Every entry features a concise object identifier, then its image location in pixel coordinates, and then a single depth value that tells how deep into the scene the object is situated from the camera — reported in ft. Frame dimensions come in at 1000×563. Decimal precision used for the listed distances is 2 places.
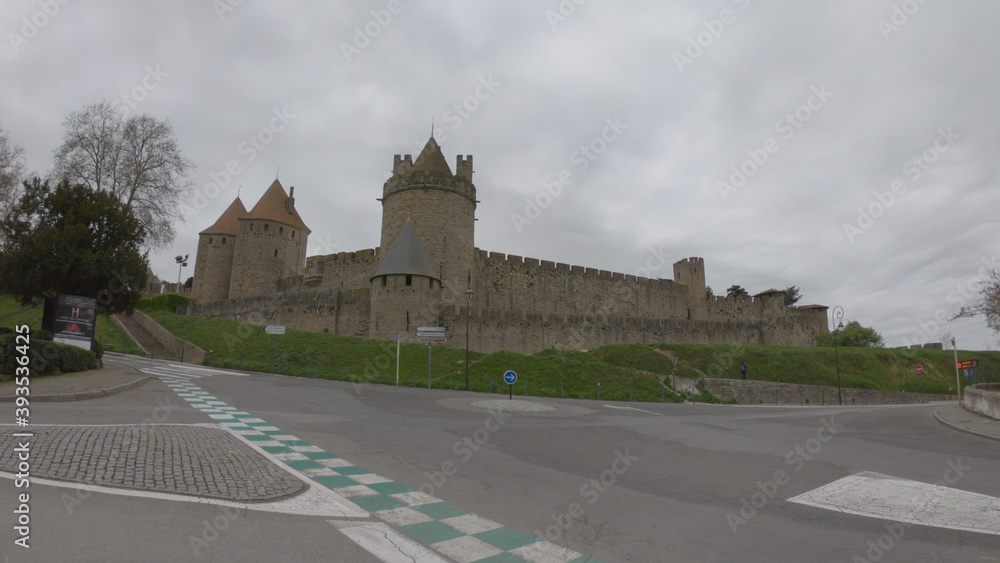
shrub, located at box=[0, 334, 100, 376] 43.45
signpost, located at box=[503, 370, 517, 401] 55.53
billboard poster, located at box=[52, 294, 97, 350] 53.62
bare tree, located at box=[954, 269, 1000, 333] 69.15
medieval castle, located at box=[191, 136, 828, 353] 101.19
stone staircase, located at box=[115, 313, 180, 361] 91.76
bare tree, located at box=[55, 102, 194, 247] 89.18
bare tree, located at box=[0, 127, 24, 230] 84.94
